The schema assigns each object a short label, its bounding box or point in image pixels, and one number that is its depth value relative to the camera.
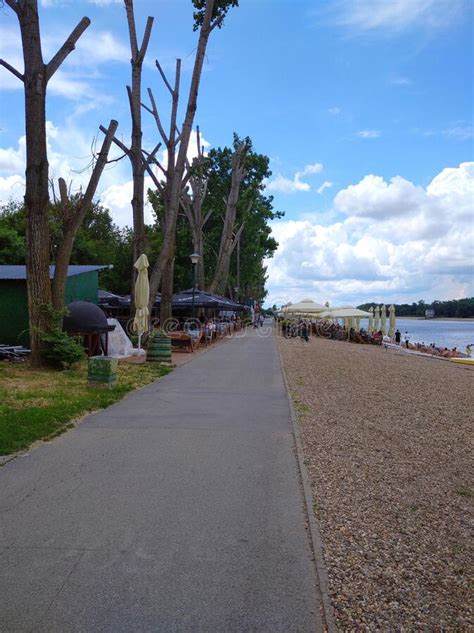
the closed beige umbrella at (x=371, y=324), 46.17
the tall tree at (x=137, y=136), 18.59
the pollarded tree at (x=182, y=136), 20.34
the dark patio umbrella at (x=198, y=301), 25.56
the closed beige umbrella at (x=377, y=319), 43.39
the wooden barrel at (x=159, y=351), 14.97
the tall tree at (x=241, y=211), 43.18
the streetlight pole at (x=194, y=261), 23.98
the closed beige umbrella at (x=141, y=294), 16.62
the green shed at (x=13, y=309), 15.43
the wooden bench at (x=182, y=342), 19.83
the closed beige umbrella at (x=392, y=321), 40.31
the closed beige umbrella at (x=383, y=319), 41.61
